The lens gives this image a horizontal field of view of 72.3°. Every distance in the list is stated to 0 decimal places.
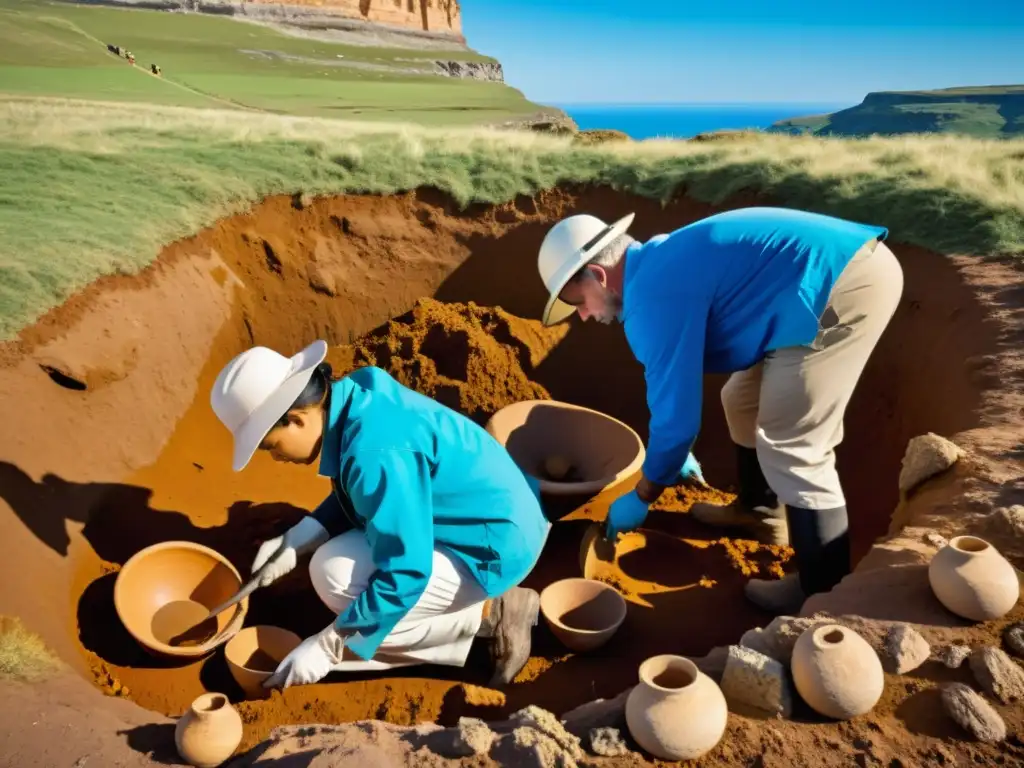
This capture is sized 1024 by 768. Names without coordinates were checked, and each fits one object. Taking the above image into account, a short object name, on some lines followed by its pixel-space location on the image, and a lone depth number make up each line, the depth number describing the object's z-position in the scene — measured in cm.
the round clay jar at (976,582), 219
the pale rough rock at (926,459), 304
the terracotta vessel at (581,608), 313
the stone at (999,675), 200
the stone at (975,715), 191
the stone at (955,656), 212
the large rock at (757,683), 205
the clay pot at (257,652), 286
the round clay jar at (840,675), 195
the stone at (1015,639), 215
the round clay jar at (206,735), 208
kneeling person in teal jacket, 235
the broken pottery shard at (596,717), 210
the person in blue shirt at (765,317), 263
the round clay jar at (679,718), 188
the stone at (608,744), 196
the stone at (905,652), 213
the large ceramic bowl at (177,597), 307
